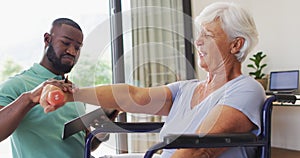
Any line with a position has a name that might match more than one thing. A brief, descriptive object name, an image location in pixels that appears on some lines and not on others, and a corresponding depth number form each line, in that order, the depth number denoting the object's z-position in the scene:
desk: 3.26
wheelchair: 0.99
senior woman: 1.12
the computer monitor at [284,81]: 3.02
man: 1.13
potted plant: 3.21
